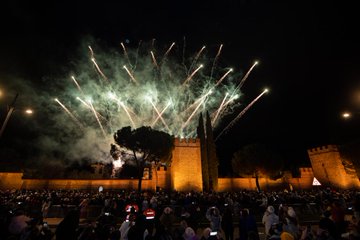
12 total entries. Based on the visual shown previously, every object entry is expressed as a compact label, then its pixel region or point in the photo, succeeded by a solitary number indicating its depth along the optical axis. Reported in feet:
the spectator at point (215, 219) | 23.86
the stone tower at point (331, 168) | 111.24
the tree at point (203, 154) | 102.27
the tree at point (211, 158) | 101.45
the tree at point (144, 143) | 89.66
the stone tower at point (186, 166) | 102.32
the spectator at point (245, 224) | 23.00
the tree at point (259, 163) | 124.16
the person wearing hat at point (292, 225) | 18.37
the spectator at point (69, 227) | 15.39
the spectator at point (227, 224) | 26.40
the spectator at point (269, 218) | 22.33
